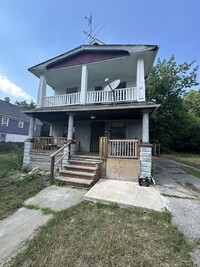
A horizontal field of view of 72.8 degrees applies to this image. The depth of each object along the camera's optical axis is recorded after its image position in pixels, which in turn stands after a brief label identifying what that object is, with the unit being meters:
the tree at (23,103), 35.28
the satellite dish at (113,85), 6.73
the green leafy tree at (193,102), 24.52
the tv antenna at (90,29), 9.73
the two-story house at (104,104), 6.07
